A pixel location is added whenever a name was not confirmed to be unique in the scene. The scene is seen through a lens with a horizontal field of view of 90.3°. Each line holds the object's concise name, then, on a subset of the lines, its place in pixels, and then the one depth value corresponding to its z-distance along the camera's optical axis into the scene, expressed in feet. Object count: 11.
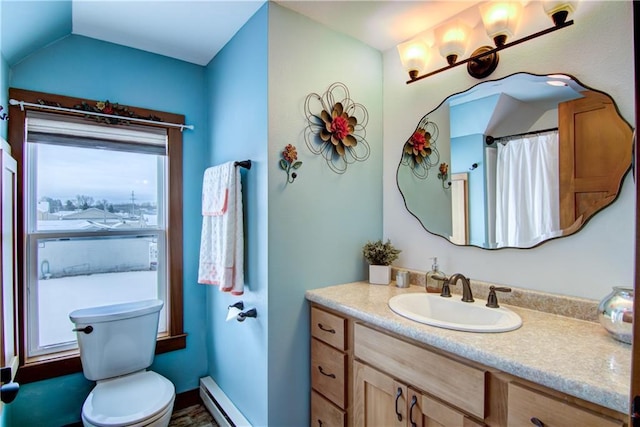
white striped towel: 5.73
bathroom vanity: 2.82
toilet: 5.17
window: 6.00
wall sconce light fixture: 4.18
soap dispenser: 5.47
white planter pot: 6.19
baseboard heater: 6.11
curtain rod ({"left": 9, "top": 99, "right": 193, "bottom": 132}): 5.75
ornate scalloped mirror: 4.18
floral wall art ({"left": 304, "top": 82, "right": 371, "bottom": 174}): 5.83
